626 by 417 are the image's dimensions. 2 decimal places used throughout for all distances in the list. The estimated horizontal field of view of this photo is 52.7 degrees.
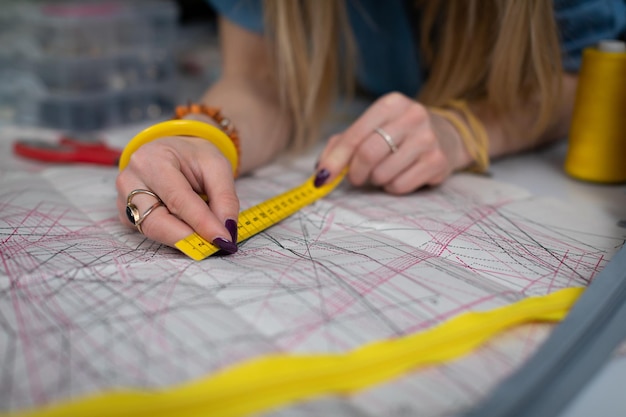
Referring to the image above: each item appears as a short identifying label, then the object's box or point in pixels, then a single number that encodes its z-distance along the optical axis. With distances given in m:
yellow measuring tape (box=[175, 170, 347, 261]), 0.68
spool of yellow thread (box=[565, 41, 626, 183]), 0.90
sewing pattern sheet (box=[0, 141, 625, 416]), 0.50
